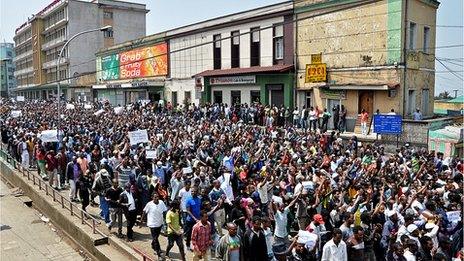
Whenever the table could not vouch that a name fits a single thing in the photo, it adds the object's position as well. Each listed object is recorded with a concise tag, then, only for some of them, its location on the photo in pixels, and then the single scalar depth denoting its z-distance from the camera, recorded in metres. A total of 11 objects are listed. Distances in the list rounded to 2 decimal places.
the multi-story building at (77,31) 64.31
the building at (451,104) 35.34
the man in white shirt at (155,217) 9.32
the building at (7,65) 118.44
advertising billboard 38.00
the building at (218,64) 26.70
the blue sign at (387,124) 18.64
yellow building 21.03
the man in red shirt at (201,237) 8.27
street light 18.56
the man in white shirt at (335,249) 7.24
